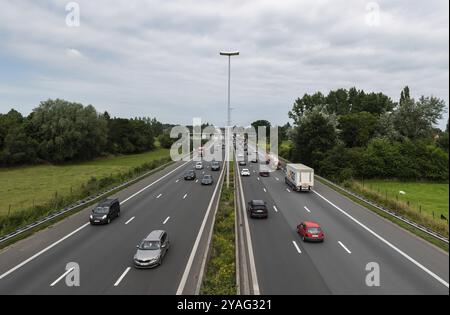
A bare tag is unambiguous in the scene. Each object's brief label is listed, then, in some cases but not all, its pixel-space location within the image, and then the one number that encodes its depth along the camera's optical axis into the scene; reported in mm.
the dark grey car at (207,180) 45844
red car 21344
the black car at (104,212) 26234
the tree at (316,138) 57256
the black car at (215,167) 61988
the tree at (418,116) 63344
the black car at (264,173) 54438
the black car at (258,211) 27406
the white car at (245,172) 54406
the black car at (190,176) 50850
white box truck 38969
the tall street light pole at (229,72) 41281
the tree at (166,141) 141250
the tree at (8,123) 81788
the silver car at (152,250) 17672
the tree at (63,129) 81562
